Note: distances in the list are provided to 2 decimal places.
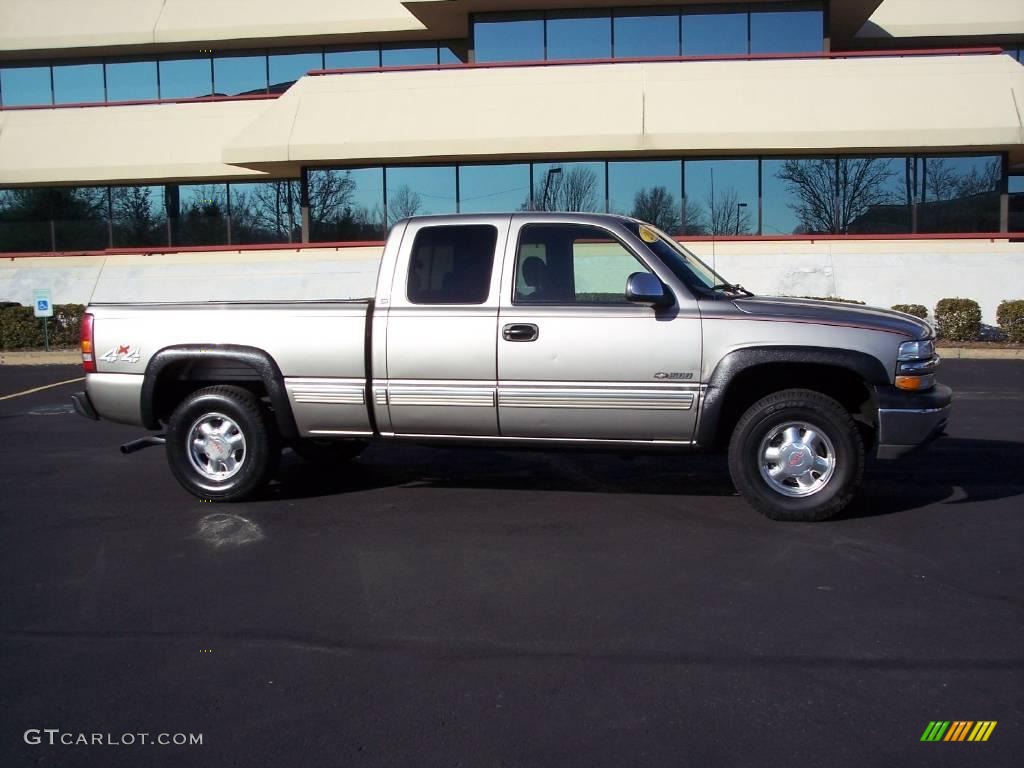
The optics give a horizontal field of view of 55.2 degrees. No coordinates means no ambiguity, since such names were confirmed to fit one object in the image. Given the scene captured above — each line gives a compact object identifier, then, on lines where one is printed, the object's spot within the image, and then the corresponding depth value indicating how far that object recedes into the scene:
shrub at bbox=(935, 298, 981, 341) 18.78
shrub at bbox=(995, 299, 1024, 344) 18.62
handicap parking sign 18.91
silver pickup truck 6.43
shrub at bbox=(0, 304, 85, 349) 20.38
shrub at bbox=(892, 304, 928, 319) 18.58
